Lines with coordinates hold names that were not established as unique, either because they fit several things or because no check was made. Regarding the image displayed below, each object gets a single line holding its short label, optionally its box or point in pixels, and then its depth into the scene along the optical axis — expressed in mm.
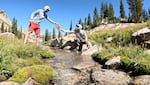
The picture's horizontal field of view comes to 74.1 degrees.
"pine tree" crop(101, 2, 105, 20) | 47611
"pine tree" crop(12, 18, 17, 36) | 46270
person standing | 5514
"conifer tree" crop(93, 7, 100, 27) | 42969
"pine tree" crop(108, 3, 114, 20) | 45149
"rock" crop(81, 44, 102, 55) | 5910
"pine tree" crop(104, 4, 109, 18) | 47091
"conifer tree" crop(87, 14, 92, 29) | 50042
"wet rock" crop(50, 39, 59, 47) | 9879
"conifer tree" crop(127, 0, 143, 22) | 33031
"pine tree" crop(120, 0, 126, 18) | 43213
